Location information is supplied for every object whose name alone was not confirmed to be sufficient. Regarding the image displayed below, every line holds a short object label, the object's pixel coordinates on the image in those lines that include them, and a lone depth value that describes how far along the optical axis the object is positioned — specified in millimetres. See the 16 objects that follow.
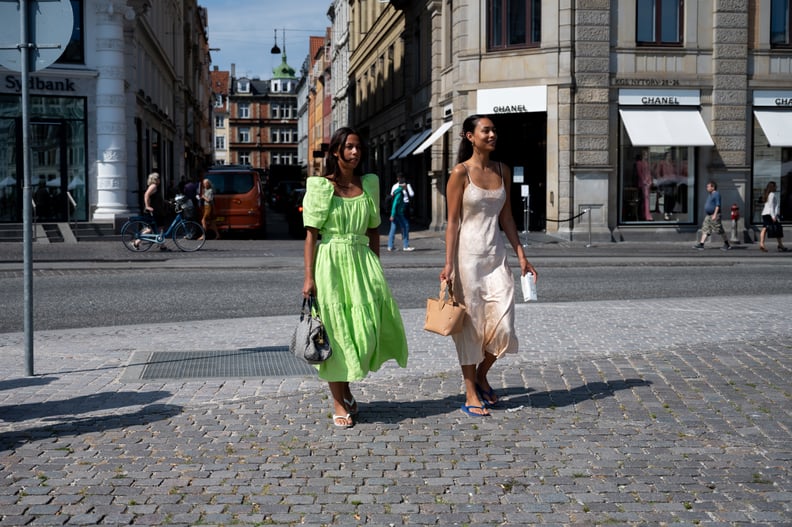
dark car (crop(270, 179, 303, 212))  56469
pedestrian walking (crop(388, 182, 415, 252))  24094
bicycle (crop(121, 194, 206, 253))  23281
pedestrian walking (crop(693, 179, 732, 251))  25922
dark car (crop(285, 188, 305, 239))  31044
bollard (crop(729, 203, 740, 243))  27156
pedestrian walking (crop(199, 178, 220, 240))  28047
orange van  29031
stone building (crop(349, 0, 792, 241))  27719
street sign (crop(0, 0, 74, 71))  7578
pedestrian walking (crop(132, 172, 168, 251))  23625
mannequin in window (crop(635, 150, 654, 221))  28203
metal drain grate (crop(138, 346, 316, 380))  7815
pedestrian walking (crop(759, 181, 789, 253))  25000
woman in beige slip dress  6551
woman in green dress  6168
